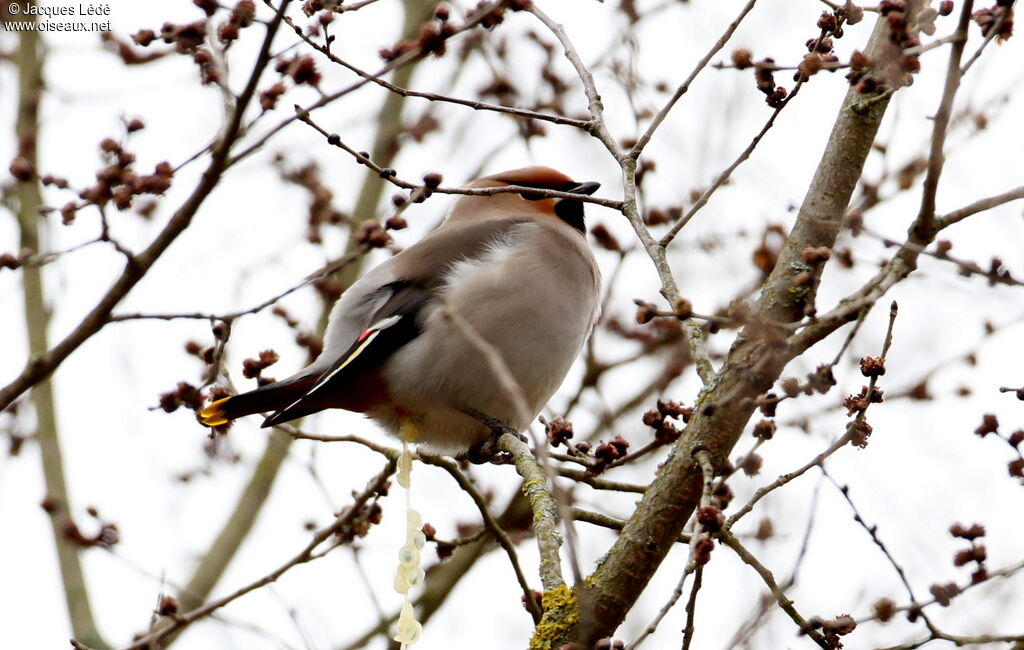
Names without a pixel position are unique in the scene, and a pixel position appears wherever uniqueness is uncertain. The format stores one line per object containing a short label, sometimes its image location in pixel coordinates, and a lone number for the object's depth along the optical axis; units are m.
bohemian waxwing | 9.70
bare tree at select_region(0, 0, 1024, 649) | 5.89
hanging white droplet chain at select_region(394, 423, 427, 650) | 7.17
